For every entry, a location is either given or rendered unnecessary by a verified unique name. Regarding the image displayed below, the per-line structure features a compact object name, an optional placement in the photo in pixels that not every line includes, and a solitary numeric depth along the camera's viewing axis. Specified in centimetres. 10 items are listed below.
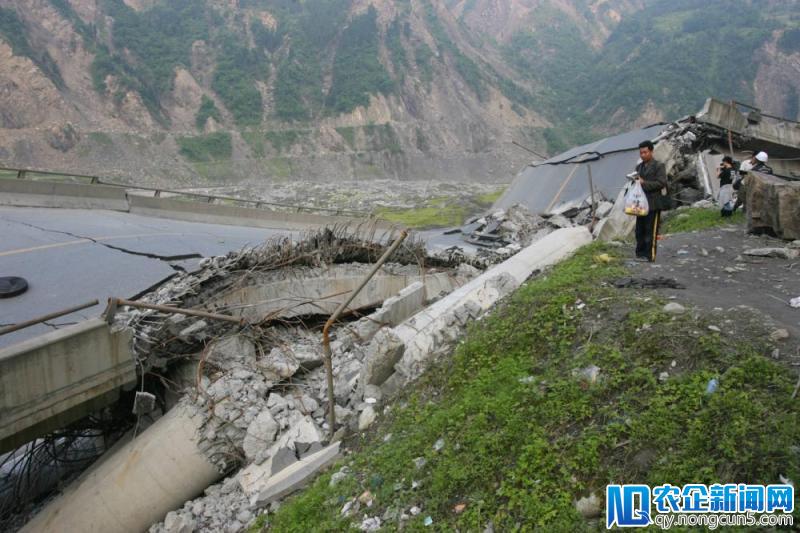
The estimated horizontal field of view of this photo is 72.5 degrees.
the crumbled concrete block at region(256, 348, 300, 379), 628
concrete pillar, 514
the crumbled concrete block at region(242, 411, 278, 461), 543
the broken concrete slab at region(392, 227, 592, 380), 580
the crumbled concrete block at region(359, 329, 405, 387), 562
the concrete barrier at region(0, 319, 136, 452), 461
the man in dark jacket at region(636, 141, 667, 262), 635
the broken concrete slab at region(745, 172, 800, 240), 705
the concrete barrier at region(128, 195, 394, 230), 1399
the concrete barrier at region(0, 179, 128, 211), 1184
